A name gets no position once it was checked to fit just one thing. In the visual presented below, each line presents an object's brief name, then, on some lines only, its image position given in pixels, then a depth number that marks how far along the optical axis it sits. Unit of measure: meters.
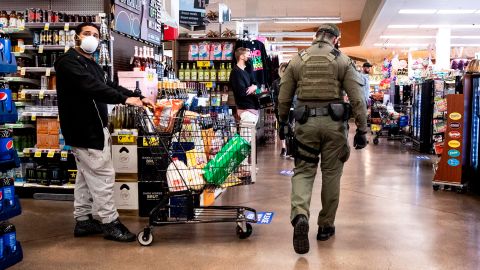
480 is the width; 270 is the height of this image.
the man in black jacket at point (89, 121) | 3.71
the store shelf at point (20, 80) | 5.55
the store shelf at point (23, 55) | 5.54
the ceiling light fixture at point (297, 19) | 17.51
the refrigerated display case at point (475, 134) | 5.85
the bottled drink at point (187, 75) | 8.98
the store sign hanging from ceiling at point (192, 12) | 10.32
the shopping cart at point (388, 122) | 12.53
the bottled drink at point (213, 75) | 8.91
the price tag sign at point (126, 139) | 4.71
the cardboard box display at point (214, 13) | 9.84
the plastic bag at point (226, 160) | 3.72
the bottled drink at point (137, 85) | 4.82
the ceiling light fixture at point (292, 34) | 21.14
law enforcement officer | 3.59
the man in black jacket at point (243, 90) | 6.54
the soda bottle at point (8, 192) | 3.15
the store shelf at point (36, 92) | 5.42
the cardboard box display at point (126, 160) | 4.71
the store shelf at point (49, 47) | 5.43
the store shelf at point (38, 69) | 5.47
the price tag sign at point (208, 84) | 8.91
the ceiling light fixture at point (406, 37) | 20.84
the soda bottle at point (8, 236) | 3.17
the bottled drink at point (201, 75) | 8.93
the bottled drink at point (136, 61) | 5.84
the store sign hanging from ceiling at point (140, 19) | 5.78
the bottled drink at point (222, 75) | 8.88
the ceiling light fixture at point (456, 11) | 14.64
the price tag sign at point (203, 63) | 8.91
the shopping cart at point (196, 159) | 3.73
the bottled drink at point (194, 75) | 8.97
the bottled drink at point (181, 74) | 9.01
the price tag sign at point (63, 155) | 5.41
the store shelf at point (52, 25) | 5.42
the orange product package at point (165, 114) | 3.77
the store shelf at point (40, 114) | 5.47
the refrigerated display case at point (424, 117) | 9.64
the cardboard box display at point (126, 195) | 4.74
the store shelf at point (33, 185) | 5.52
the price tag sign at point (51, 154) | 5.43
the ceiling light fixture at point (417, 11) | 14.62
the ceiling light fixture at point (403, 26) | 17.58
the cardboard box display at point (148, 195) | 4.70
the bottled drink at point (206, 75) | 8.91
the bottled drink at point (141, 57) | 5.88
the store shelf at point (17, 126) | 5.60
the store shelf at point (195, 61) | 8.94
